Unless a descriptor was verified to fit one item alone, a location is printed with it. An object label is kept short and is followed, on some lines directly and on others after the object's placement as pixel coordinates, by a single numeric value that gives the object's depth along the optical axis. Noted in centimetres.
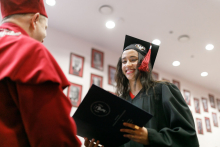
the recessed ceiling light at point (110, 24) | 362
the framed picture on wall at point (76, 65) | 377
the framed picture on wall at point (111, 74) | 432
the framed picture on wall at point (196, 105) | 624
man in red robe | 65
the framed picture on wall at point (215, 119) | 664
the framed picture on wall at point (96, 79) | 401
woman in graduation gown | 121
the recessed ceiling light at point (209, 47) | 435
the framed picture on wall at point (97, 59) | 418
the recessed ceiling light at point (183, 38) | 402
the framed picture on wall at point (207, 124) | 627
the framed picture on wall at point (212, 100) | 696
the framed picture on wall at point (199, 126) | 593
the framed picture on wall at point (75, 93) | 351
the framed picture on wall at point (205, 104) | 656
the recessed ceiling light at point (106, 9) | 322
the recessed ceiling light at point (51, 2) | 308
